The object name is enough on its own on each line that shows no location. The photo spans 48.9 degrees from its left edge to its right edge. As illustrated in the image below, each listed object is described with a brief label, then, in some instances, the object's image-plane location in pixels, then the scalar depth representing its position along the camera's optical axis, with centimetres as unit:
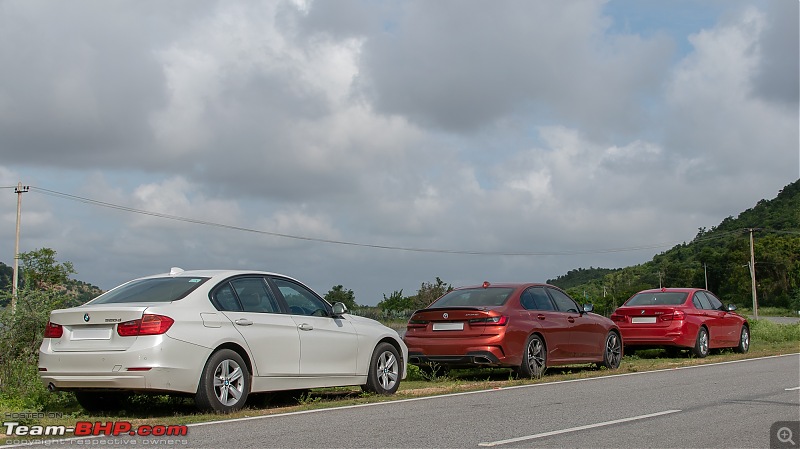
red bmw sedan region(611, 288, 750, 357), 1870
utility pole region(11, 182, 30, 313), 4847
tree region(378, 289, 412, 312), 6762
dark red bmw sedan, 1328
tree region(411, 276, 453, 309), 5062
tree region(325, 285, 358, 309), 4822
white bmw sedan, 879
